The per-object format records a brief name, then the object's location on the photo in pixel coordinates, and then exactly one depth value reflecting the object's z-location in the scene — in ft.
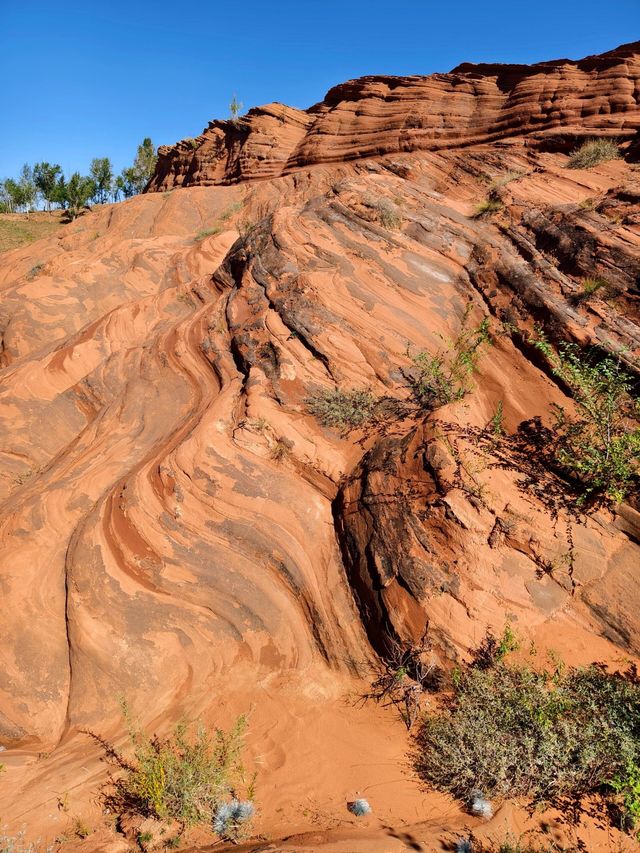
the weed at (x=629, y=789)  11.09
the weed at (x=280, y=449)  20.70
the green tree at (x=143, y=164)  199.93
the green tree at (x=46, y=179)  192.95
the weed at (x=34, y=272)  52.80
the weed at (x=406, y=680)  14.80
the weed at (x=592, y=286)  23.50
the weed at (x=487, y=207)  32.12
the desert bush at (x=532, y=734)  12.03
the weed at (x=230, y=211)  77.66
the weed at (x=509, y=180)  34.92
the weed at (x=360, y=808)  12.09
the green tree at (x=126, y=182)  199.93
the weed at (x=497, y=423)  19.27
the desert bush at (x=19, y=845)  11.08
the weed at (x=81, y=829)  11.89
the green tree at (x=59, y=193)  186.91
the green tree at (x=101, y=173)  191.21
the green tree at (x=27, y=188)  186.50
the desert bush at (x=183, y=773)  12.08
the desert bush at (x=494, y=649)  14.61
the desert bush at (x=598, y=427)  16.40
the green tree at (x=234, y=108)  104.58
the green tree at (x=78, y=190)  172.24
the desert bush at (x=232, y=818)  11.83
